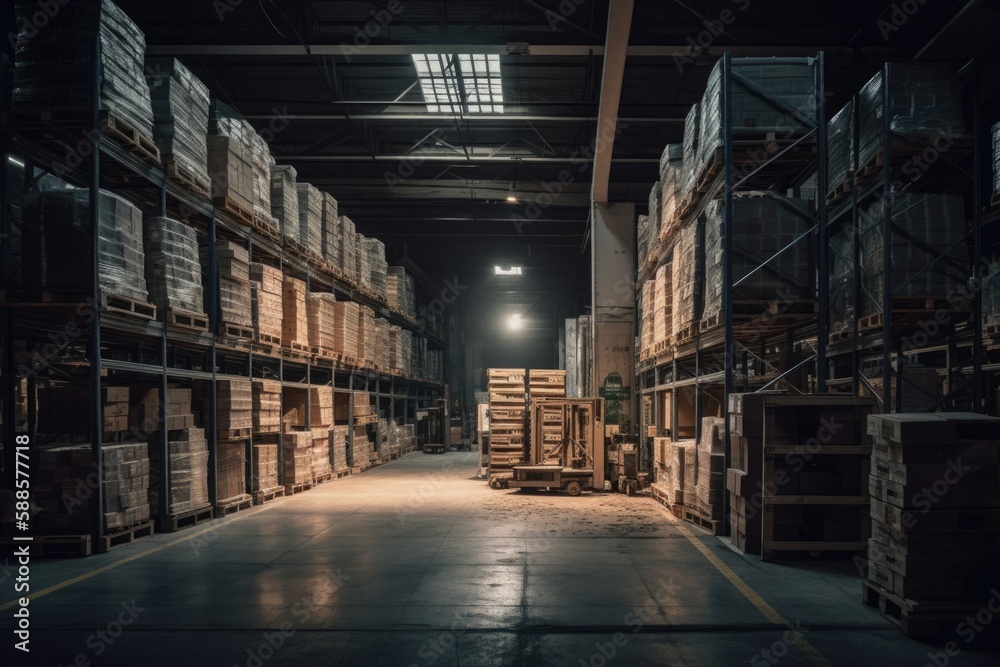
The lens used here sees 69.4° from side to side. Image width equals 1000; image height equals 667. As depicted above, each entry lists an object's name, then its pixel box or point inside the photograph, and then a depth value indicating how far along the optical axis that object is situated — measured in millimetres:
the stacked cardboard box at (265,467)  12828
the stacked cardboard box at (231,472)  11430
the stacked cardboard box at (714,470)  9578
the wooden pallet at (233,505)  11211
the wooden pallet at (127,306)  8420
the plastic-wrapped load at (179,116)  9898
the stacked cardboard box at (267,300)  12812
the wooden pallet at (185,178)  9852
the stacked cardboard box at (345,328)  17438
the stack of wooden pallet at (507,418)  16469
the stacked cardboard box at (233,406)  11414
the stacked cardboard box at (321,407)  15711
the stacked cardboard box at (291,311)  14469
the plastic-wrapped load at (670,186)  12609
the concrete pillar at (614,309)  17438
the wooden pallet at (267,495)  12711
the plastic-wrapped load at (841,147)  10461
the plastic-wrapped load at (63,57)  8438
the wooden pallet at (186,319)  9703
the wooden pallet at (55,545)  8086
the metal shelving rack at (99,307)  8273
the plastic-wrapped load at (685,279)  10633
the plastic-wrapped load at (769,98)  9461
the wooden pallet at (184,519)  9719
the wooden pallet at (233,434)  11438
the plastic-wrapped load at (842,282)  10414
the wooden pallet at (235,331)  11484
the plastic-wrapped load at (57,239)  8383
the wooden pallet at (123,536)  8348
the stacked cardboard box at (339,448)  16891
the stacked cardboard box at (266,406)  12797
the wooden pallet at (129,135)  8375
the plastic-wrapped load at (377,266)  21703
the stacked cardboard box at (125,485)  8492
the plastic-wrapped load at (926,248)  9367
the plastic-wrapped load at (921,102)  9242
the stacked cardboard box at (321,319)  15828
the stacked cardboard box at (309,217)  15367
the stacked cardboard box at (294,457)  14297
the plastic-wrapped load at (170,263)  9602
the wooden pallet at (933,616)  5195
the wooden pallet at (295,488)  14203
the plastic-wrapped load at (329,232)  16938
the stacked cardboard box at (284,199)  14273
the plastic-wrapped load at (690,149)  10961
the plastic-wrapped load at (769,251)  9547
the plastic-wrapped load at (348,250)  18234
